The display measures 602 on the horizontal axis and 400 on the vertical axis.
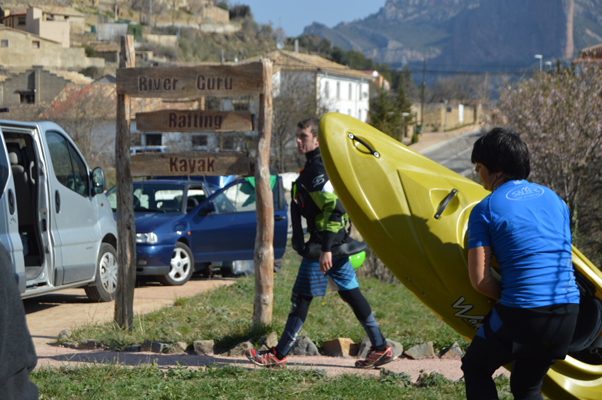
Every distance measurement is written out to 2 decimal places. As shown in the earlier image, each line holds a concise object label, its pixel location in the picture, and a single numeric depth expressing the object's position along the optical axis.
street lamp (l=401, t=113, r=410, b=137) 66.51
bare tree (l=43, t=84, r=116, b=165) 35.56
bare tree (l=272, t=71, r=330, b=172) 39.75
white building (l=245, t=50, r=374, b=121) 51.50
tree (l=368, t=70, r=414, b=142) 57.68
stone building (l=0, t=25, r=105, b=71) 69.56
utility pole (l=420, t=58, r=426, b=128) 81.06
